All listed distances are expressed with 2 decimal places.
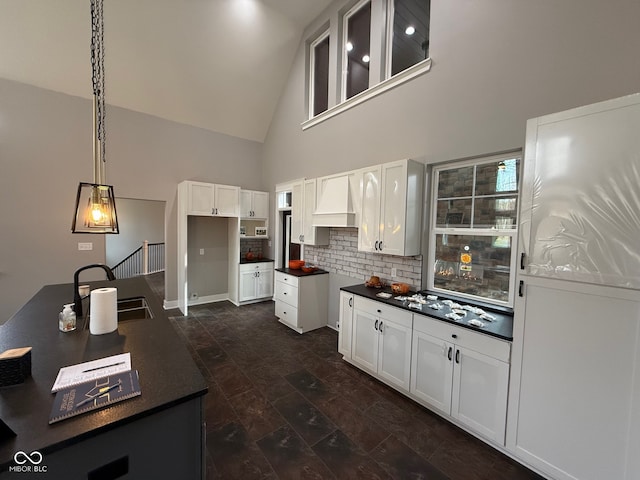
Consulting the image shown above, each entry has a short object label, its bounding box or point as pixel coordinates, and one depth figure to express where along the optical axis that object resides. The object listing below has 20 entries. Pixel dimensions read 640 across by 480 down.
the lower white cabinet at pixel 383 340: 2.52
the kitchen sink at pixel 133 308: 2.40
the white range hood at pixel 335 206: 3.48
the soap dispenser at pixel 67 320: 1.75
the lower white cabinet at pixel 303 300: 4.04
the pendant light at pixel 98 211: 2.06
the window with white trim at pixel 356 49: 3.76
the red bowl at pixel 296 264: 4.54
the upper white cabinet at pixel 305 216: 4.21
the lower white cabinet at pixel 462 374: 1.90
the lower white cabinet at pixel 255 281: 5.28
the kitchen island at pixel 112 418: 0.89
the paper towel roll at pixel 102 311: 1.69
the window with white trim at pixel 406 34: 3.10
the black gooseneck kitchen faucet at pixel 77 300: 1.97
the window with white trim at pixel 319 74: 4.55
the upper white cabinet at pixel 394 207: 2.86
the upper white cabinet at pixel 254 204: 5.48
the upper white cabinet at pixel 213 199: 4.80
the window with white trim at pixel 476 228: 2.47
